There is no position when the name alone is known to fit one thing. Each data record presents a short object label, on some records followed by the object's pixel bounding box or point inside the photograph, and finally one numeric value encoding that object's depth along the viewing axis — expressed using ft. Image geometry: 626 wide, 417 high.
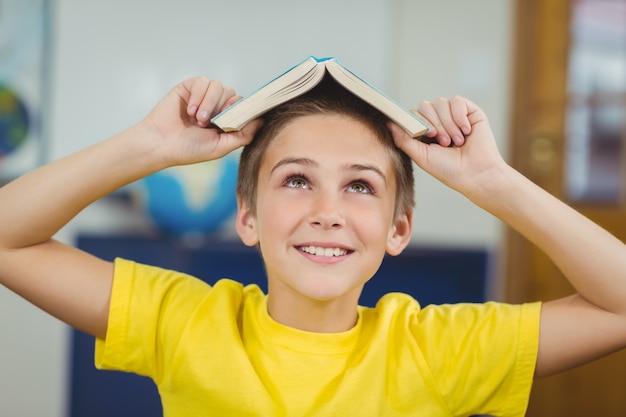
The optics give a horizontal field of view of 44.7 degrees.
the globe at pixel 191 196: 8.48
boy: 3.51
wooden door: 9.96
